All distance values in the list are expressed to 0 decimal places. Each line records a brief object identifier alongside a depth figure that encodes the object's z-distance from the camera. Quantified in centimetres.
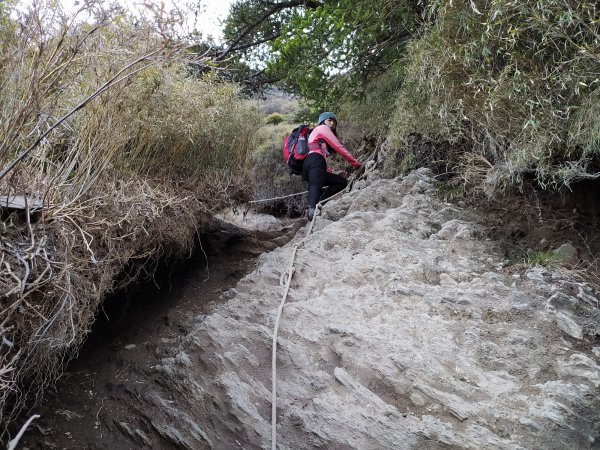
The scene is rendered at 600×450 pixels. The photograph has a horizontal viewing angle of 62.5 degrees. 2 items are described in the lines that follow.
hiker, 662
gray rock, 319
